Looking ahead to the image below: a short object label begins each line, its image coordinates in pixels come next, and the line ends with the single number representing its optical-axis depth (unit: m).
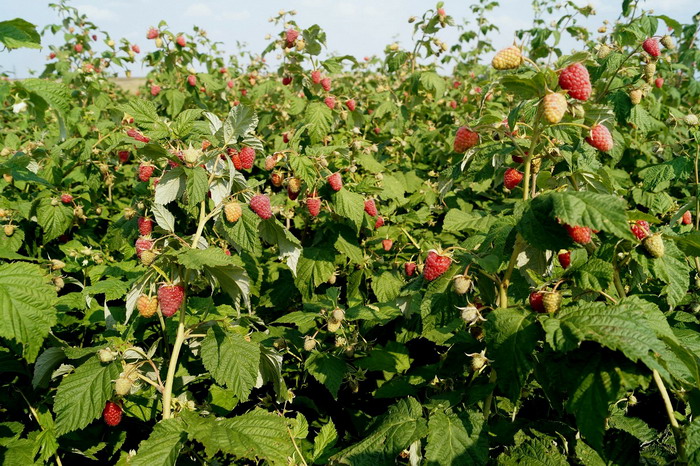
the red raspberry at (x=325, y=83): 1.42
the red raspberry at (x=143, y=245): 0.84
